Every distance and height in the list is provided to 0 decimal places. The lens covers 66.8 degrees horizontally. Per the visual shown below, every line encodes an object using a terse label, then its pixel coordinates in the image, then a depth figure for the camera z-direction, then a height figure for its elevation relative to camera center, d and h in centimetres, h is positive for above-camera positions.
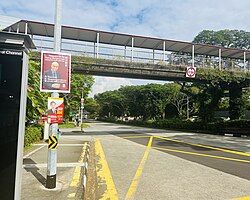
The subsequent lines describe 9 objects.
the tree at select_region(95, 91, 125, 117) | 4666 +123
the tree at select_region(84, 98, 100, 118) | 5515 +11
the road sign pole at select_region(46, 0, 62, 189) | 435 -64
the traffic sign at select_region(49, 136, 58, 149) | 440 -82
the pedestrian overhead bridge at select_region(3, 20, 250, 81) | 1596 +514
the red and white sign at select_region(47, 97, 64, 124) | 439 -9
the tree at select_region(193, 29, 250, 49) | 4424 +1685
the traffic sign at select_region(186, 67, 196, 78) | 1746 +341
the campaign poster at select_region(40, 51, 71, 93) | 425 +80
